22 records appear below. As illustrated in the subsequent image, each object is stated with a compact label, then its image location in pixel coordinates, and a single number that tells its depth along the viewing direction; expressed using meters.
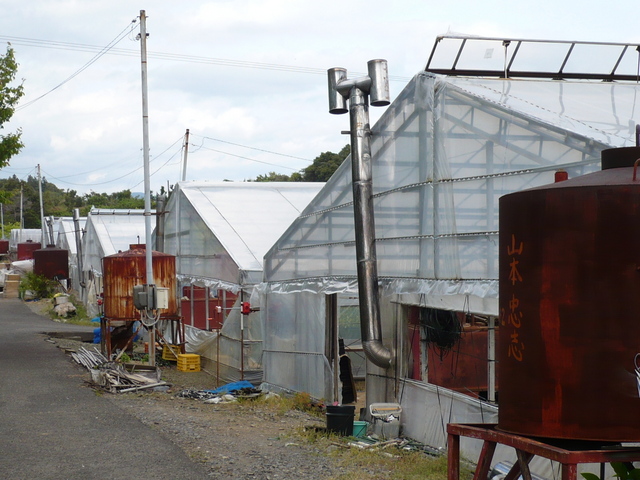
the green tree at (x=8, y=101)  22.41
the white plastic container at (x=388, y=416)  12.06
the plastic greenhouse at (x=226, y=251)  19.30
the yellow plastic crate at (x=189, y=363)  21.94
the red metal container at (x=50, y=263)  47.88
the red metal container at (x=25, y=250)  63.41
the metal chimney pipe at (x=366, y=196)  12.19
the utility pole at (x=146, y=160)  19.34
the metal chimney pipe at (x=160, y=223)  26.61
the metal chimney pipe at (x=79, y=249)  40.93
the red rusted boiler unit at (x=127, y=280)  23.00
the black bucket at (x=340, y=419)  12.13
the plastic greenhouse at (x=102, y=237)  34.88
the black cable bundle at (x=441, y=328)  11.34
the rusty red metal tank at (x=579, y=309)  4.89
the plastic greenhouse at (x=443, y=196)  9.45
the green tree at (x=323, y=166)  55.34
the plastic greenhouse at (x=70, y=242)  47.41
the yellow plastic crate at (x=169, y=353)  23.45
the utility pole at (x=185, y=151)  39.75
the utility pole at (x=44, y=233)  53.38
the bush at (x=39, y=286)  46.53
